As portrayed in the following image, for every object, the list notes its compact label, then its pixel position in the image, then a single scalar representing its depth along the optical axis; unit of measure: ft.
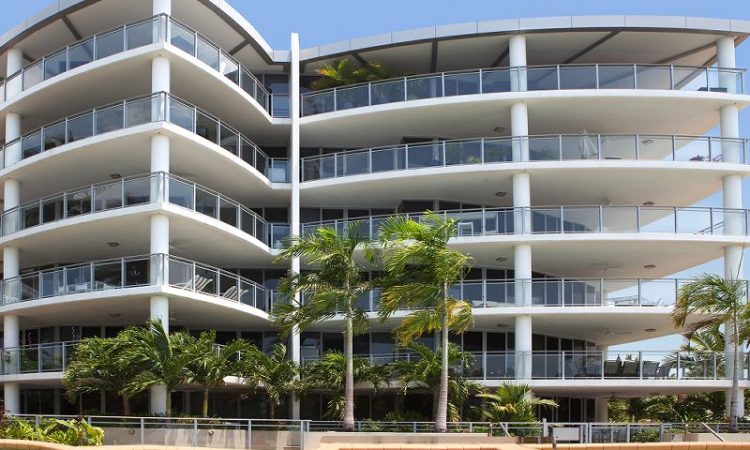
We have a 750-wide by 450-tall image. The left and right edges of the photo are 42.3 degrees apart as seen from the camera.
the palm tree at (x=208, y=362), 96.58
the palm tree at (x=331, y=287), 96.17
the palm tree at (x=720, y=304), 104.47
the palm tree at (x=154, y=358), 93.97
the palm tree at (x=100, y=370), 94.82
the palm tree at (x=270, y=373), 103.96
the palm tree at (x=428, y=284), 92.32
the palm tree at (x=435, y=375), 104.42
